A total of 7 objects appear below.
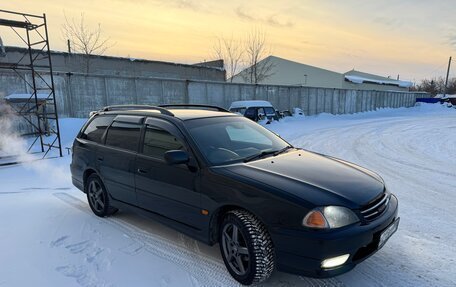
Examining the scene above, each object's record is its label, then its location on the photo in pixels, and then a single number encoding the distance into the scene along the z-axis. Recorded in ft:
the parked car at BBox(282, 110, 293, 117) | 77.50
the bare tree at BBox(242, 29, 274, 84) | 108.37
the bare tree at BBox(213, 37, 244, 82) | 114.42
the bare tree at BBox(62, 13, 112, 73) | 81.00
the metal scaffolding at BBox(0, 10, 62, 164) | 29.25
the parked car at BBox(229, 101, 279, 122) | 59.26
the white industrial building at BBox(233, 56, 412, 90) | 141.72
